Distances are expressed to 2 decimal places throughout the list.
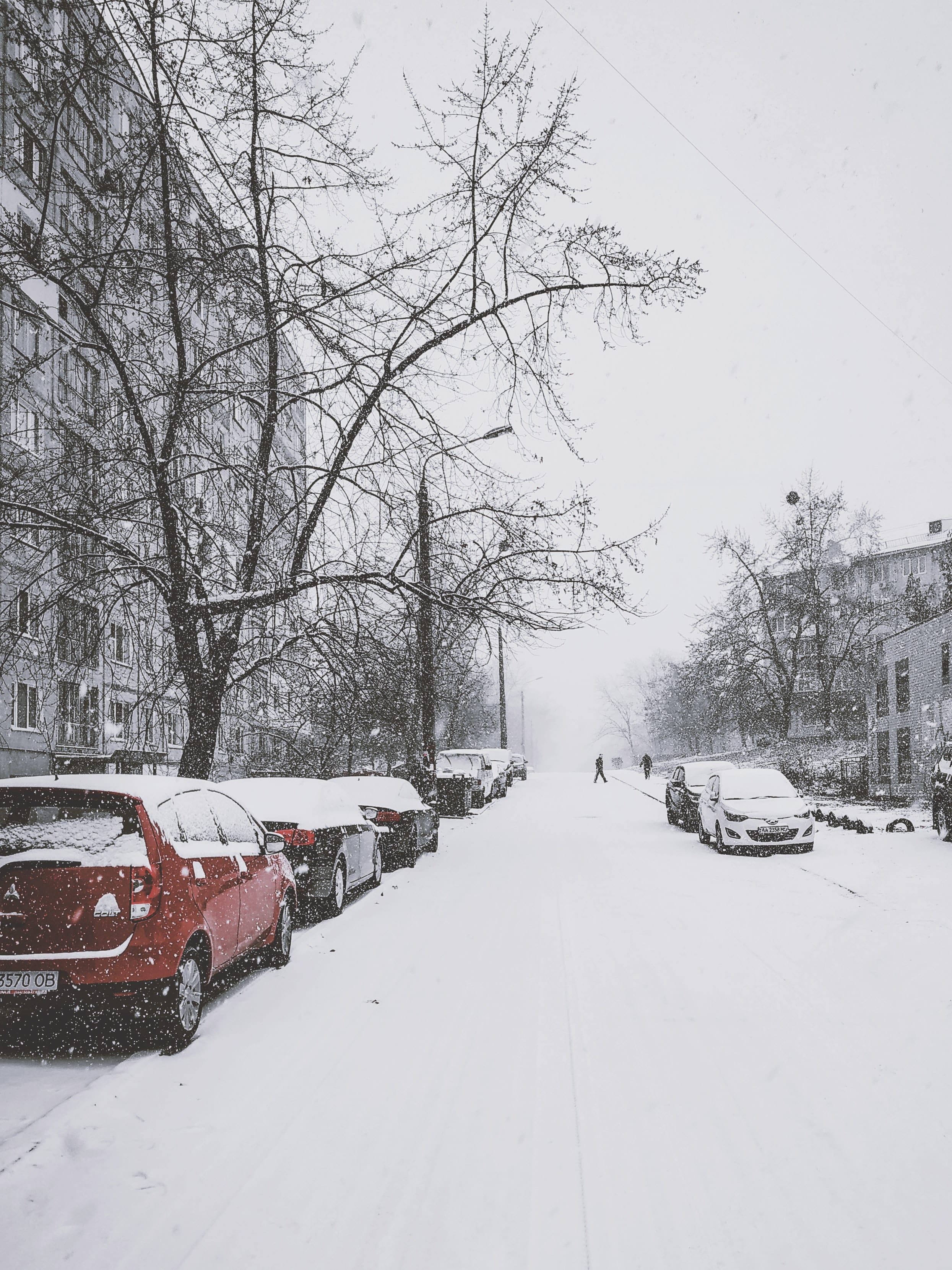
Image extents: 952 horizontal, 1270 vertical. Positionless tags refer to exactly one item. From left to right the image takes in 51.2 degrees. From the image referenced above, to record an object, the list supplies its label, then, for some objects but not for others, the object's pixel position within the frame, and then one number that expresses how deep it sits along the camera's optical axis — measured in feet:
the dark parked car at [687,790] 76.54
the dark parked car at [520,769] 206.60
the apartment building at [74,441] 23.68
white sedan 57.72
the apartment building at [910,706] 106.83
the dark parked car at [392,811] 51.21
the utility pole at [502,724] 189.57
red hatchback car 18.60
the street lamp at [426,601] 38.42
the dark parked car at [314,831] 35.04
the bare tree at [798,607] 153.38
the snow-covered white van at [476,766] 107.76
